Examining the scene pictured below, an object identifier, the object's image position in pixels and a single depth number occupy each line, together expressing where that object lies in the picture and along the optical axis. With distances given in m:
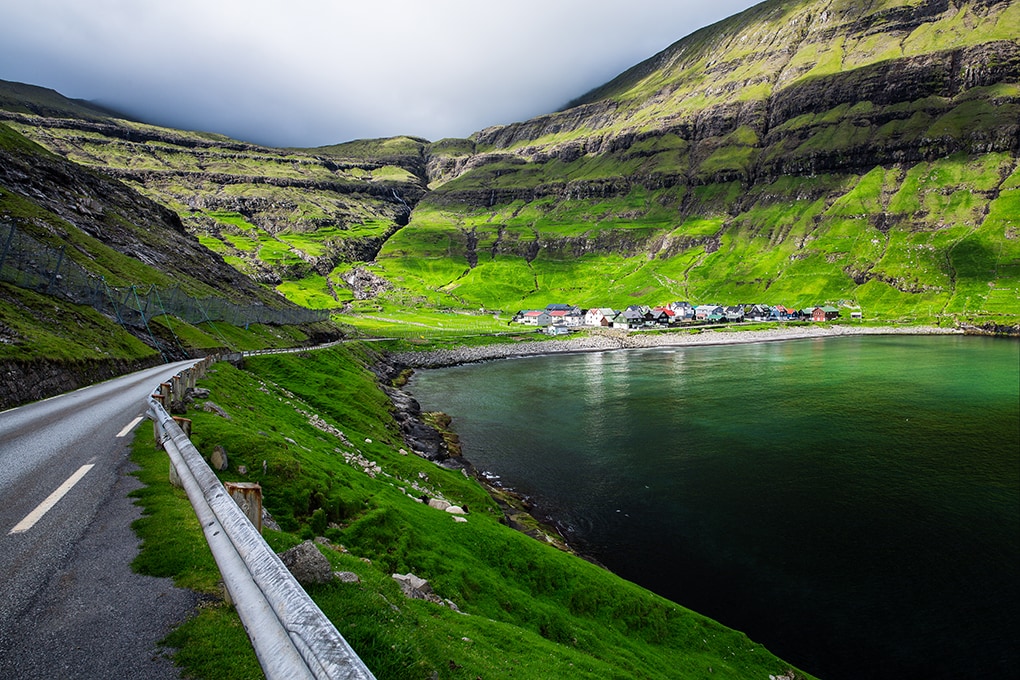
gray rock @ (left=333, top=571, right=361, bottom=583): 7.93
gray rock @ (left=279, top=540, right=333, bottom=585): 7.38
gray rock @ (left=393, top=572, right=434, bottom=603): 12.55
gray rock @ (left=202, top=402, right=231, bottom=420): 21.53
